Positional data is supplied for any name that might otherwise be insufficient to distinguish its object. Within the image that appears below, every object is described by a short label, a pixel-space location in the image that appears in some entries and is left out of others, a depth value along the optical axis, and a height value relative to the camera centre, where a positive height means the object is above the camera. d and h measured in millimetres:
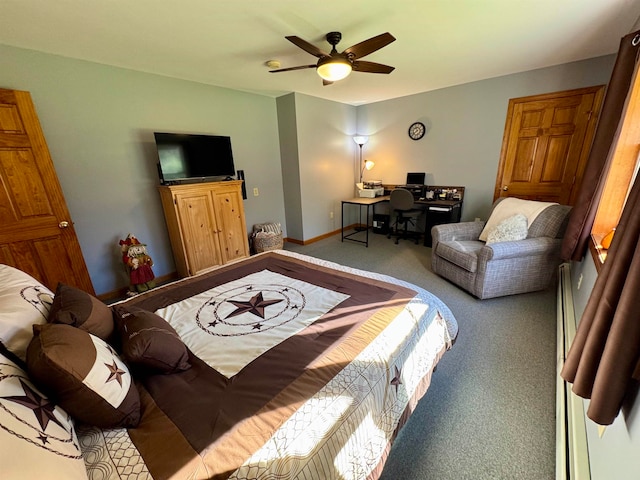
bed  694 -769
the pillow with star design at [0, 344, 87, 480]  498 -552
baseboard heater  1040 -1222
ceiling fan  1783 +838
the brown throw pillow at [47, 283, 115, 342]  932 -504
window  1750 -72
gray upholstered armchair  2387 -932
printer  4609 -405
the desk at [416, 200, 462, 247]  3848 -742
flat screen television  2814 +172
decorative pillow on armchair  2520 -666
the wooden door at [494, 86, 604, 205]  2988 +196
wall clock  4195 +552
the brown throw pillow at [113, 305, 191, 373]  946 -634
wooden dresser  2906 -602
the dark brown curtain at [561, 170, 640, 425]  692 -506
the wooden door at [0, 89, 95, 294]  2006 -207
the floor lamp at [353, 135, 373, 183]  4828 +503
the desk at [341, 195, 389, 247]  4223 -660
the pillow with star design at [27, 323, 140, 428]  697 -565
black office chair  4023 -880
